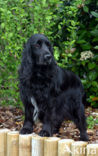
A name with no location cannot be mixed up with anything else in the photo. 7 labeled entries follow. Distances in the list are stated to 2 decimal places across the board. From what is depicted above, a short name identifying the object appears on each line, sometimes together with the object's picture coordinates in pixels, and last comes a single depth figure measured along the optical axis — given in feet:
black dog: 10.80
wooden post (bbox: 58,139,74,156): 9.22
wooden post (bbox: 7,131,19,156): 10.18
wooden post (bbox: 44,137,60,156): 9.56
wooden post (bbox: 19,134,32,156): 9.91
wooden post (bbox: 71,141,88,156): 9.03
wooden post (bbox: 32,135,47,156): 9.77
